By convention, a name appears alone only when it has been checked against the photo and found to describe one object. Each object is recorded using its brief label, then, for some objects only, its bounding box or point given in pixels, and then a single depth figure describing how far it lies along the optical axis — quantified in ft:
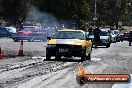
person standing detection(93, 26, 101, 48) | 117.60
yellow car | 66.33
